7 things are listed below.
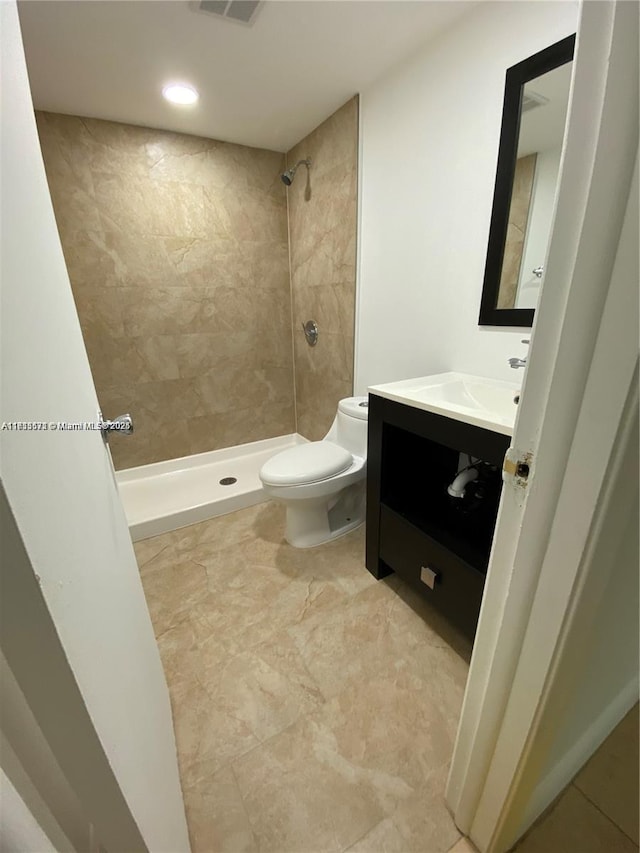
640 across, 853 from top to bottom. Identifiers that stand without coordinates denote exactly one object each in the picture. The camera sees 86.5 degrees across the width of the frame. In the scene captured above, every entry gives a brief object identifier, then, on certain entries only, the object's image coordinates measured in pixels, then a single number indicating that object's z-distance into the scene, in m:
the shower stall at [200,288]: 1.91
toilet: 1.56
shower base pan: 1.94
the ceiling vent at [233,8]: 1.14
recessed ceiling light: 1.58
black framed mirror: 1.08
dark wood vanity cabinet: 1.07
